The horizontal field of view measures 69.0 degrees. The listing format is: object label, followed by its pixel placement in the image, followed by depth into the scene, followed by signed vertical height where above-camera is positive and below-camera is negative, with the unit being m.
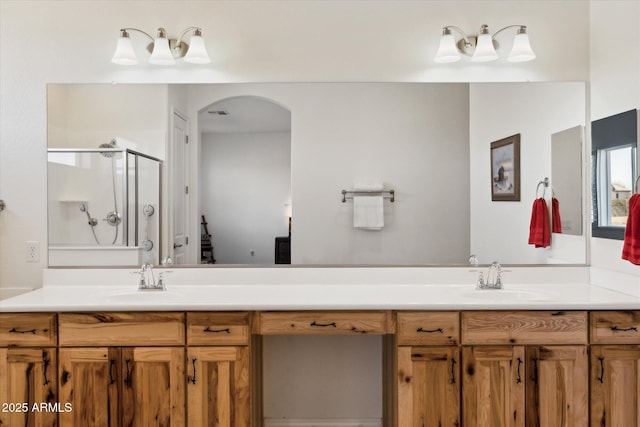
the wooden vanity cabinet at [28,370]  1.96 -0.66
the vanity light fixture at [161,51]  2.38 +0.83
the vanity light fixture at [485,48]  2.38 +0.84
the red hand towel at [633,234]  1.96 -0.10
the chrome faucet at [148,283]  2.38 -0.36
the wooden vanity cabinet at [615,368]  1.97 -0.67
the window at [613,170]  2.18 +0.20
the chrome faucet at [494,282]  2.39 -0.36
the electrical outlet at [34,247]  2.47 -0.18
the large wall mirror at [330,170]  2.48 +0.23
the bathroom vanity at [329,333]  1.97 -0.64
